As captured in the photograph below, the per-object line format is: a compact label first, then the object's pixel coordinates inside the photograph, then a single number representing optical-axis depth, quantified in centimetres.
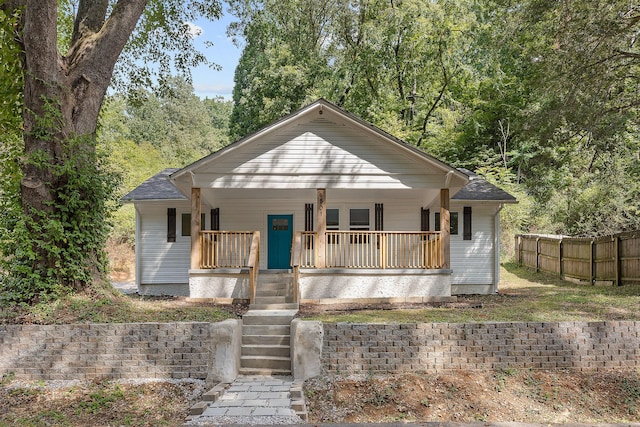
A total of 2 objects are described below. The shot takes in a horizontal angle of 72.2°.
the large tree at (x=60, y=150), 830
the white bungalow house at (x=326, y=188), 1142
